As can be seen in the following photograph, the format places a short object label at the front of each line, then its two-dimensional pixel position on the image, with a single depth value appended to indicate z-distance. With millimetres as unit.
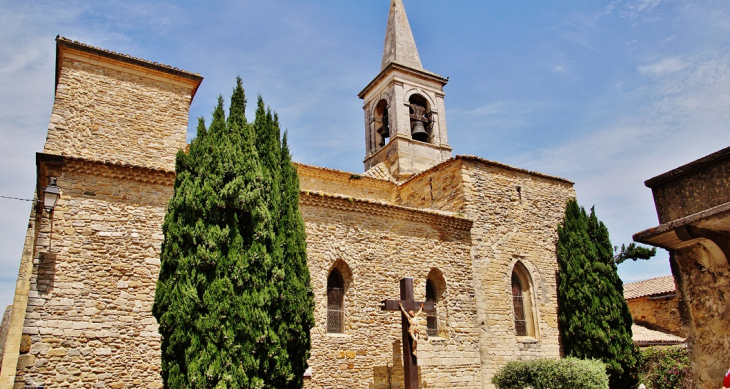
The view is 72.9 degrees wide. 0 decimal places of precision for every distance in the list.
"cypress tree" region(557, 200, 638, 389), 13836
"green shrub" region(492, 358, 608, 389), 11852
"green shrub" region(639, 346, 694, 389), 14461
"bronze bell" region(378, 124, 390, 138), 23891
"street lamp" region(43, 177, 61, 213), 9133
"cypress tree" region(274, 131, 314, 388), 8773
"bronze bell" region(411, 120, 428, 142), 22688
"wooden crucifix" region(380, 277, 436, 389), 9836
